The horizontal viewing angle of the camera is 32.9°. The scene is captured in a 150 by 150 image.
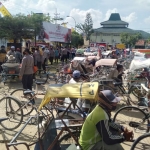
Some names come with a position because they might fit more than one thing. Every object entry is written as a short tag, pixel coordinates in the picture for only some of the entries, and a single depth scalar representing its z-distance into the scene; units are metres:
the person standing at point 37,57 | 15.19
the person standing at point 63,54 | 23.32
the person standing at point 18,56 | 13.56
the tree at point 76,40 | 47.97
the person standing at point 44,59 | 15.93
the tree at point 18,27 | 19.84
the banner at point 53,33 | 20.98
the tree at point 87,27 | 80.43
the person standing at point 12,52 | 12.89
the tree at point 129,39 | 72.44
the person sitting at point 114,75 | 8.90
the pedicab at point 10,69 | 11.50
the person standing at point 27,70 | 8.20
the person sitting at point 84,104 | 5.48
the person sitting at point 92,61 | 13.74
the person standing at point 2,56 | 13.41
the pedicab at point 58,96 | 3.69
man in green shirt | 3.47
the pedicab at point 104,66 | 9.57
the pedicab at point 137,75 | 8.19
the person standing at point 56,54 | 22.60
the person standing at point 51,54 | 20.90
